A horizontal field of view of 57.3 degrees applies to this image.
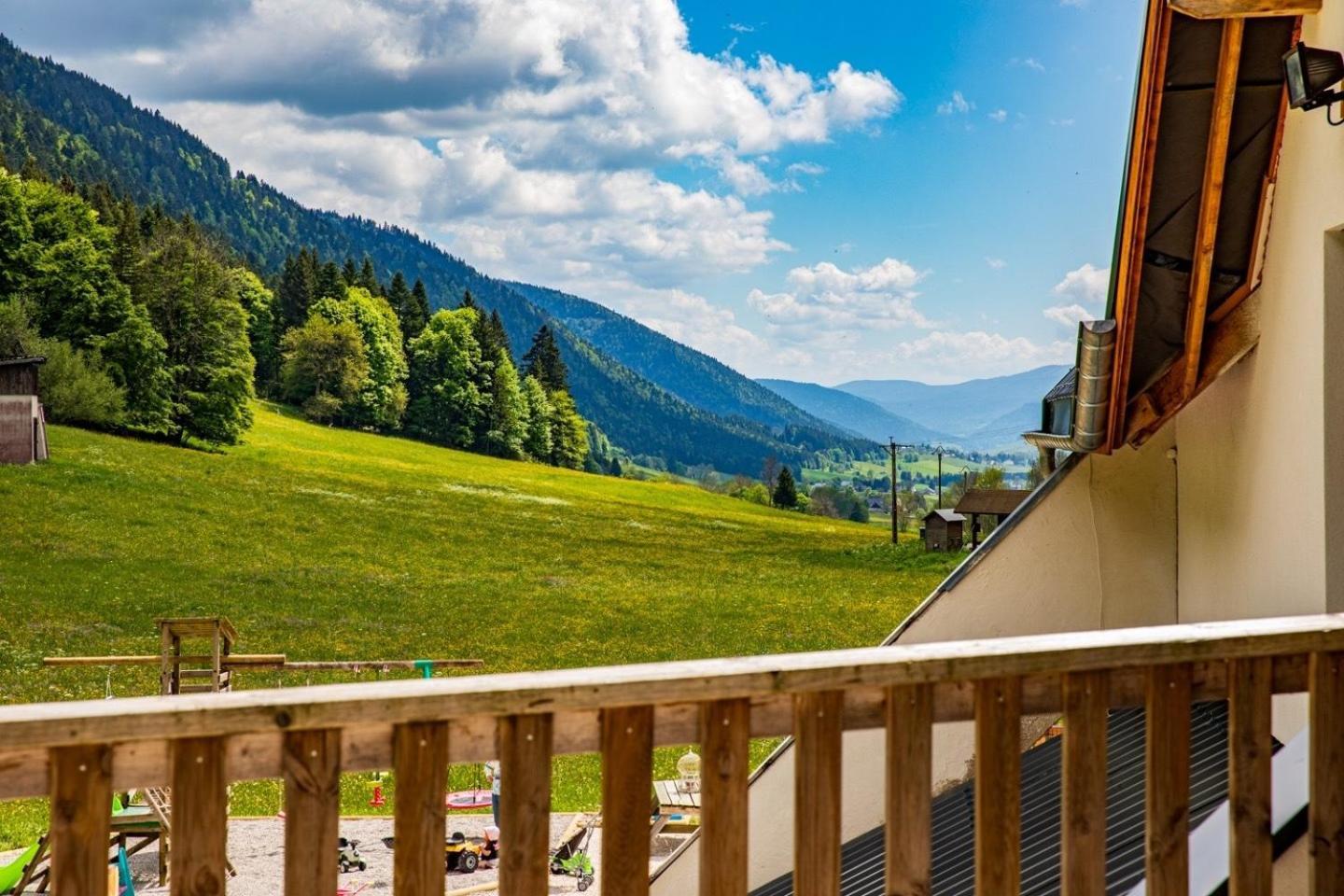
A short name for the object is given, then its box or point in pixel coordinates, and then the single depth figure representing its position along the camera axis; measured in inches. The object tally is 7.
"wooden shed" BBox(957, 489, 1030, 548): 1683.1
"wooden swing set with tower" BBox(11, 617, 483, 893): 409.1
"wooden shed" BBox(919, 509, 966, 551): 1827.0
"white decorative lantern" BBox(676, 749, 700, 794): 474.6
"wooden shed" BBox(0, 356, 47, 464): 1521.9
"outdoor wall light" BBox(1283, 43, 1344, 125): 135.0
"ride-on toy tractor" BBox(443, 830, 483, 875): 436.5
